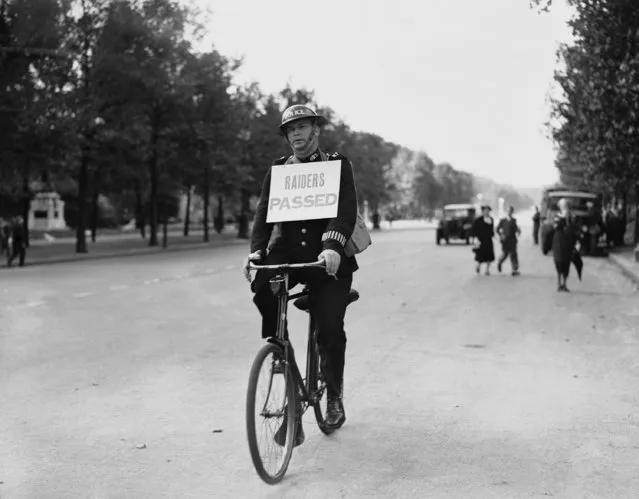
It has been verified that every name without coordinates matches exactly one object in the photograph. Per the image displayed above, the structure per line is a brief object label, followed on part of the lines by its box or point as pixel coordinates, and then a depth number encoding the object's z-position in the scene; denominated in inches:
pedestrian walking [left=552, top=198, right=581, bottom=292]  639.1
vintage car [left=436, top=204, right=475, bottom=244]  1665.8
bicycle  162.9
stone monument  3316.9
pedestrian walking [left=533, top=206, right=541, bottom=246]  1661.4
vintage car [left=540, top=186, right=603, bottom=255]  1231.5
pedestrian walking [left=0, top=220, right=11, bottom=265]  1089.4
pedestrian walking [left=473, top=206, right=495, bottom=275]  810.8
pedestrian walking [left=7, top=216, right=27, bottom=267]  996.6
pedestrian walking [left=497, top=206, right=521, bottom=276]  817.5
